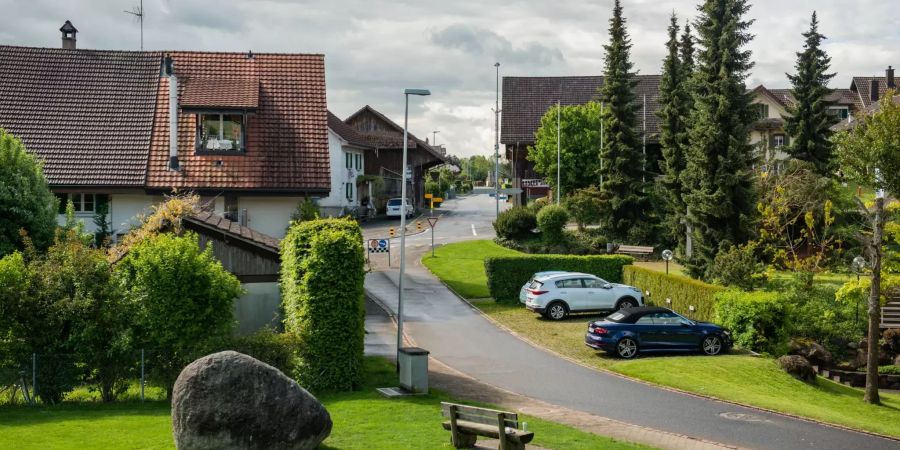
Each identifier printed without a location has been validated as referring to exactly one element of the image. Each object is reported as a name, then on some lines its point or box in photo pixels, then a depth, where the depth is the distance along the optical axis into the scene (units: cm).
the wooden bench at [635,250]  5006
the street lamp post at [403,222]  2433
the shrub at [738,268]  3553
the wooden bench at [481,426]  1559
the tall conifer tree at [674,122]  4928
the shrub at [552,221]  5175
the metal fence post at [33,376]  2061
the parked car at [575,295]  3538
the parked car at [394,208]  7319
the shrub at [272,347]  2209
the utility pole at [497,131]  6824
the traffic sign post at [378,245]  4547
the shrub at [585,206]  5519
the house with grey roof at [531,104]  7962
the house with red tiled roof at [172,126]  3488
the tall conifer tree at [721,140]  4122
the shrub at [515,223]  5409
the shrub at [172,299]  2177
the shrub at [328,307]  2247
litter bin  2216
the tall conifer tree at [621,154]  5491
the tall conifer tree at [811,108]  5484
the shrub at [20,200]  2844
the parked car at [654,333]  2892
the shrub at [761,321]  3027
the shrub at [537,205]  5712
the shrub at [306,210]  3362
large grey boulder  1520
